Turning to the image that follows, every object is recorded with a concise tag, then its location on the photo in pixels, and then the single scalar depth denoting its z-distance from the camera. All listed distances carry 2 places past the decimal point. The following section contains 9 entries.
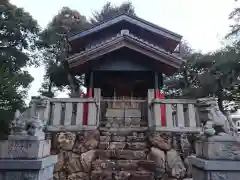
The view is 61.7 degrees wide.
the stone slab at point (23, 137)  3.29
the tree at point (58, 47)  16.75
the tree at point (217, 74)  11.32
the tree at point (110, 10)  18.78
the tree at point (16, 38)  13.61
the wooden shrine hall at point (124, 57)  8.98
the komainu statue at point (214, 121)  3.34
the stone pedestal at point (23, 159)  3.13
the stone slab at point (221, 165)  3.08
